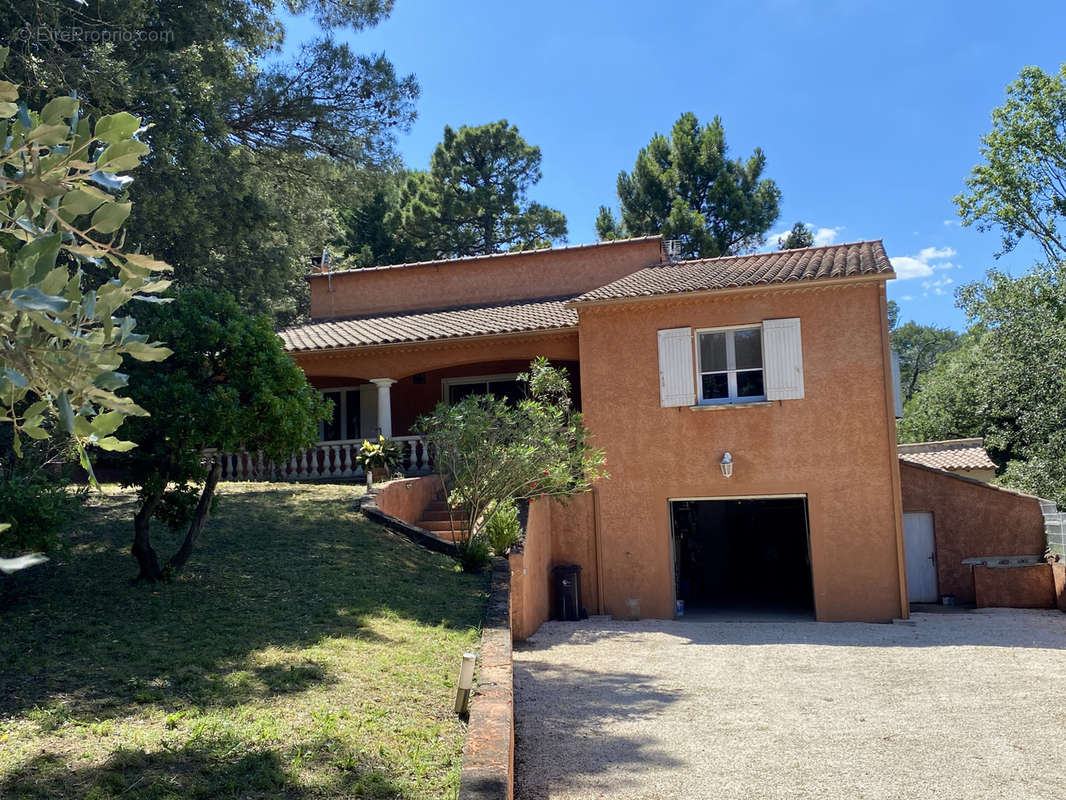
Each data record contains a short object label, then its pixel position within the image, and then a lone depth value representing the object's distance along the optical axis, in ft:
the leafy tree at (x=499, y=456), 37.91
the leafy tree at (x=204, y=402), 25.25
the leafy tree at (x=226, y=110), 37.73
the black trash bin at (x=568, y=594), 45.73
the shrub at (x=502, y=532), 38.70
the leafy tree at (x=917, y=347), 177.78
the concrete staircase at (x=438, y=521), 43.51
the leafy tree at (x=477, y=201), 114.21
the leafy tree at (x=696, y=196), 110.11
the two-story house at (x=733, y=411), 45.19
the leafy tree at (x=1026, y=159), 98.12
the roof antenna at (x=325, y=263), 73.31
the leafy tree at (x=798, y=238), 112.57
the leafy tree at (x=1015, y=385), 69.92
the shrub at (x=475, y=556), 36.83
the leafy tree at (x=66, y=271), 8.71
